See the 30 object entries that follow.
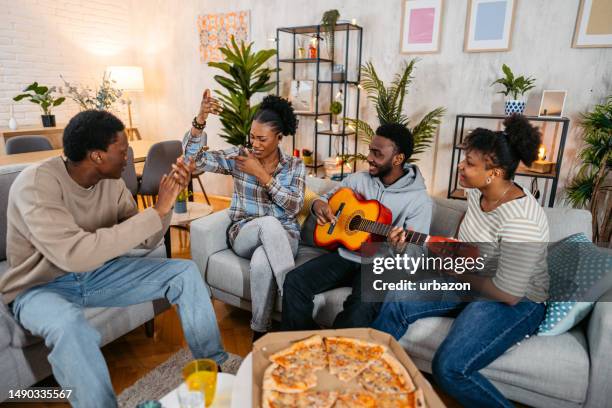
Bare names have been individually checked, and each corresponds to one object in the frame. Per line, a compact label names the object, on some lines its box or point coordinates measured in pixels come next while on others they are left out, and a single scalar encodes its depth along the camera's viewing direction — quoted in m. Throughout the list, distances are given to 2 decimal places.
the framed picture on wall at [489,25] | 2.83
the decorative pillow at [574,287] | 1.43
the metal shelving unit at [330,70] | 3.38
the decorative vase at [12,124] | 3.71
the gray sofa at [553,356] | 1.34
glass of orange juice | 1.01
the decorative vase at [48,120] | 3.88
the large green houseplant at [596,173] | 2.51
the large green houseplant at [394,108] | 3.04
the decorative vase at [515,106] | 2.69
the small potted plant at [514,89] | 2.69
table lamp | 4.38
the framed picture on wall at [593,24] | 2.57
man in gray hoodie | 1.67
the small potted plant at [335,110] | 3.44
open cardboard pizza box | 1.02
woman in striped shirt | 1.34
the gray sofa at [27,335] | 1.39
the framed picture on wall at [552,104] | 2.68
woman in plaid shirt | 1.82
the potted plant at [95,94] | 4.12
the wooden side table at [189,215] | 2.54
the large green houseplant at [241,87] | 3.38
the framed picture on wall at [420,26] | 3.07
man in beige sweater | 1.26
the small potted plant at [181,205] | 2.71
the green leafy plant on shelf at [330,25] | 3.27
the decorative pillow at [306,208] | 2.18
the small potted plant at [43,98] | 3.67
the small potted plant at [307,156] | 3.79
